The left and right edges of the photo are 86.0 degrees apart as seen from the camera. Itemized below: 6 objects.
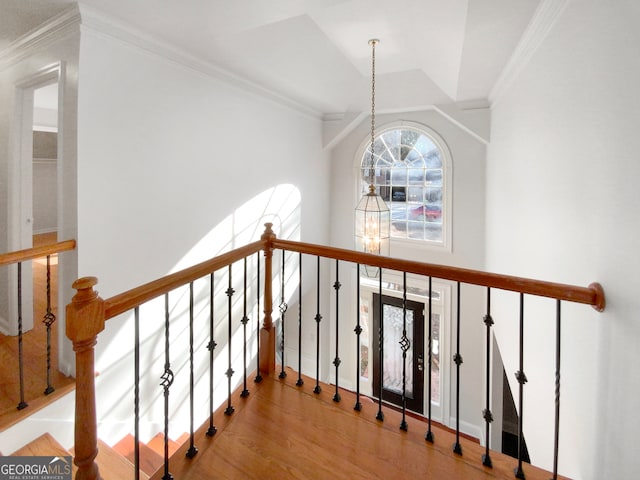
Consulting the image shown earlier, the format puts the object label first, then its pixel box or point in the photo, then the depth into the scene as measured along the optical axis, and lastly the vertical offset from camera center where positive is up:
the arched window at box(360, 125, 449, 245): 5.27 +0.88
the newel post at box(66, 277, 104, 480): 1.16 -0.49
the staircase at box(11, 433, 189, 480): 1.98 -1.37
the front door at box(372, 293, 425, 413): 5.54 -1.97
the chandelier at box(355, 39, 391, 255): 3.09 +0.10
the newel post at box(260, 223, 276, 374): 2.27 -0.68
